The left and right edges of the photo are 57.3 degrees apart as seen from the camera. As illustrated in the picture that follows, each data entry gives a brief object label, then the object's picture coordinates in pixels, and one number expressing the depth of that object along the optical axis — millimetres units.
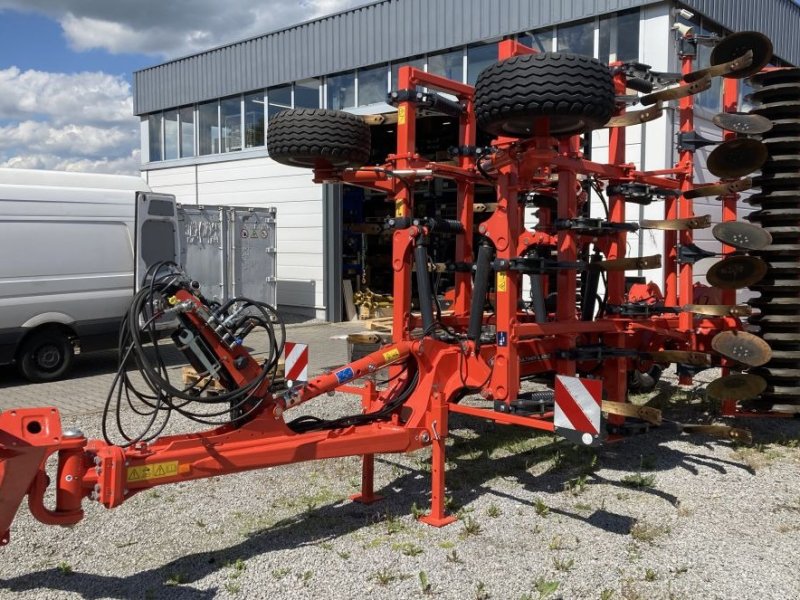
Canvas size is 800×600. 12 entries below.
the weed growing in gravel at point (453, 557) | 3936
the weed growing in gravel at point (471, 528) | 4340
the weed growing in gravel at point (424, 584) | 3598
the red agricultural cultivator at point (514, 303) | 3961
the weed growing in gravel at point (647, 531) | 4254
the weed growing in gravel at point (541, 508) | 4656
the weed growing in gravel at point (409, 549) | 4035
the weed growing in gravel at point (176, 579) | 3723
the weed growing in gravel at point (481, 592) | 3541
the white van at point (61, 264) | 8906
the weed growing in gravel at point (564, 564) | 3824
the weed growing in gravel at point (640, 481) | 5193
